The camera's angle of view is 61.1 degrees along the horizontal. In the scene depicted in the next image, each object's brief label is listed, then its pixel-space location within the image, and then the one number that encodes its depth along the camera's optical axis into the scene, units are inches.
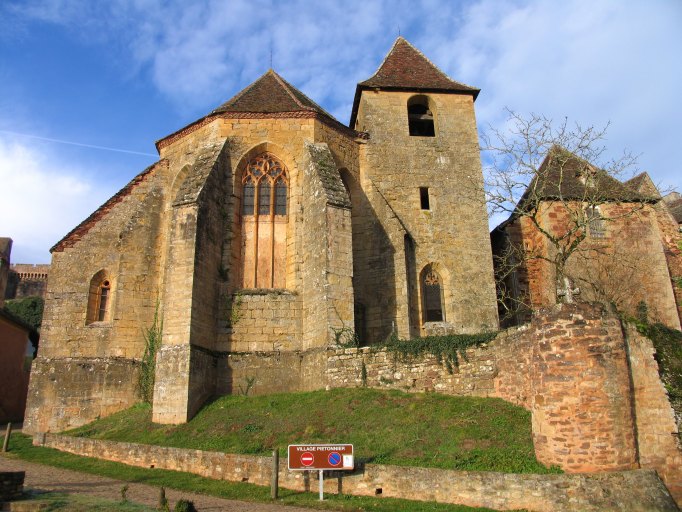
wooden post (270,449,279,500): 415.5
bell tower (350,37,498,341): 768.9
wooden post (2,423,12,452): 605.9
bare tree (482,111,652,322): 874.1
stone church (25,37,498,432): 649.6
